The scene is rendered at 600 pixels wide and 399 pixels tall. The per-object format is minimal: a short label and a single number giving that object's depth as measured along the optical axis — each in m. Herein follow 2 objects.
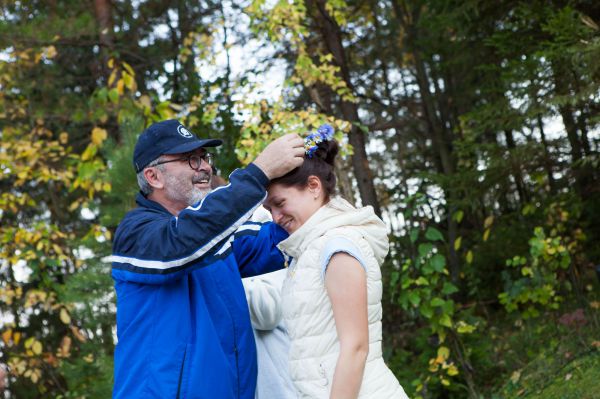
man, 2.41
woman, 2.43
